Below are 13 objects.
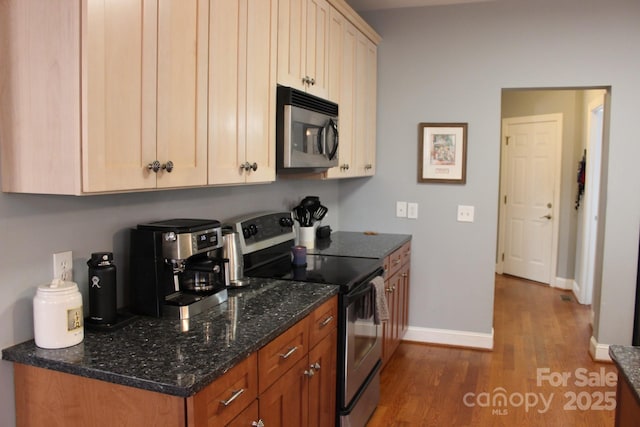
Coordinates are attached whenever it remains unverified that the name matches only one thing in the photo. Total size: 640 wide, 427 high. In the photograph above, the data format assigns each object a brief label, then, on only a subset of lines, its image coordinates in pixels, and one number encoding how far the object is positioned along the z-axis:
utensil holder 3.59
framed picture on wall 4.19
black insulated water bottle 1.79
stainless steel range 2.60
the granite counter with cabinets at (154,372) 1.44
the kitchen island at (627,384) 1.35
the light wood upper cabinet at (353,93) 3.39
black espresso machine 1.92
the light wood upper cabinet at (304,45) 2.62
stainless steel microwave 2.58
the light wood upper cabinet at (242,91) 2.03
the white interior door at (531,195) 6.49
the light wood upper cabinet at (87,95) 1.47
